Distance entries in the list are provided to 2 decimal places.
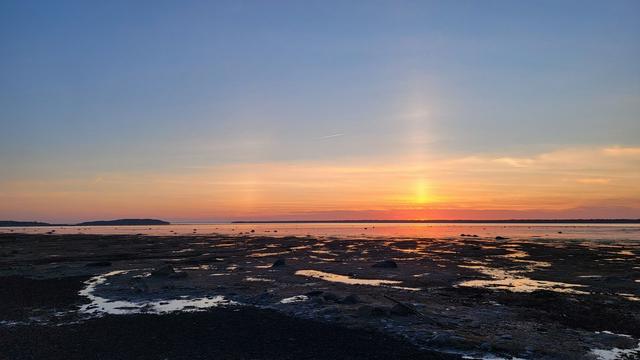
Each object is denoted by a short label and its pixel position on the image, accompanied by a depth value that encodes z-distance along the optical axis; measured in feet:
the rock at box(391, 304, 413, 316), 57.88
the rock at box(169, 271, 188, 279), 94.03
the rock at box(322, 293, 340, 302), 68.18
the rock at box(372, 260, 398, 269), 111.65
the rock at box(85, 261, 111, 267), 119.03
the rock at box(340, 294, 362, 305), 66.09
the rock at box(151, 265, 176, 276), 94.53
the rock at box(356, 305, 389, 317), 57.82
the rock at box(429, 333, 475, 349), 44.70
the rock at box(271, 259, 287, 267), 116.22
